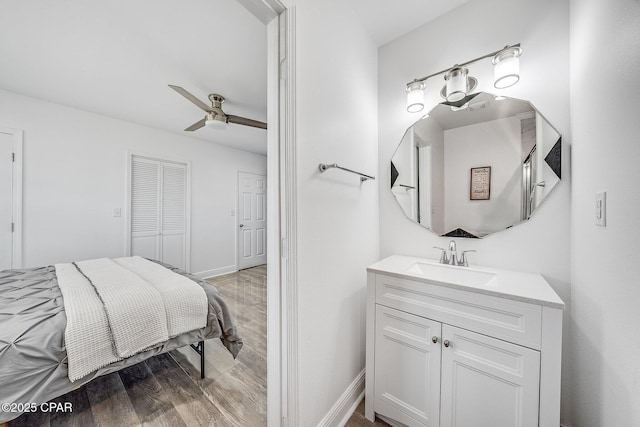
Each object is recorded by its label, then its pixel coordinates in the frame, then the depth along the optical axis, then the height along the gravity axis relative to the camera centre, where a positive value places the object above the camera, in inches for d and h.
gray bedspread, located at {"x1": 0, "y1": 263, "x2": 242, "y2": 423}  39.7 -26.7
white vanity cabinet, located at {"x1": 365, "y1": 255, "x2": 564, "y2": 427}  34.4 -24.3
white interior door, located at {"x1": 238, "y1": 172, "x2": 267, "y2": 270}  183.5 -6.8
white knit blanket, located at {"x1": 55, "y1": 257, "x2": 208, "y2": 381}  46.2 -24.3
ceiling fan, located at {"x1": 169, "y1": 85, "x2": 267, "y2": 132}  88.6 +38.6
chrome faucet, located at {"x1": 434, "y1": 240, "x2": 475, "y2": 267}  54.5 -11.1
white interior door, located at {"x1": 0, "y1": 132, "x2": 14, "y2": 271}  93.7 +4.1
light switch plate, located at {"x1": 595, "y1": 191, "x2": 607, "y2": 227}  30.5 +0.8
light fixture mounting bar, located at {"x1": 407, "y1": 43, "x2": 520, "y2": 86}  47.6 +34.9
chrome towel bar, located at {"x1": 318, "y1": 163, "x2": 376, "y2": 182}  46.1 +9.7
